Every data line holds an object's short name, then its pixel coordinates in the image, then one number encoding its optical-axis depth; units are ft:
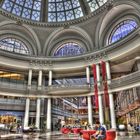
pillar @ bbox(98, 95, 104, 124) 82.53
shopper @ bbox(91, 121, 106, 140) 29.01
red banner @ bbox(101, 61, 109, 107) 81.46
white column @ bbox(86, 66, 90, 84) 92.62
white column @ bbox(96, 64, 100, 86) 87.57
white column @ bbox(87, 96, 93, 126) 86.46
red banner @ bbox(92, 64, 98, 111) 85.35
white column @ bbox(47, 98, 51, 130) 89.73
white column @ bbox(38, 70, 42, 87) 95.81
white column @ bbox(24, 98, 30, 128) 86.80
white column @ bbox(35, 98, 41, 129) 87.86
